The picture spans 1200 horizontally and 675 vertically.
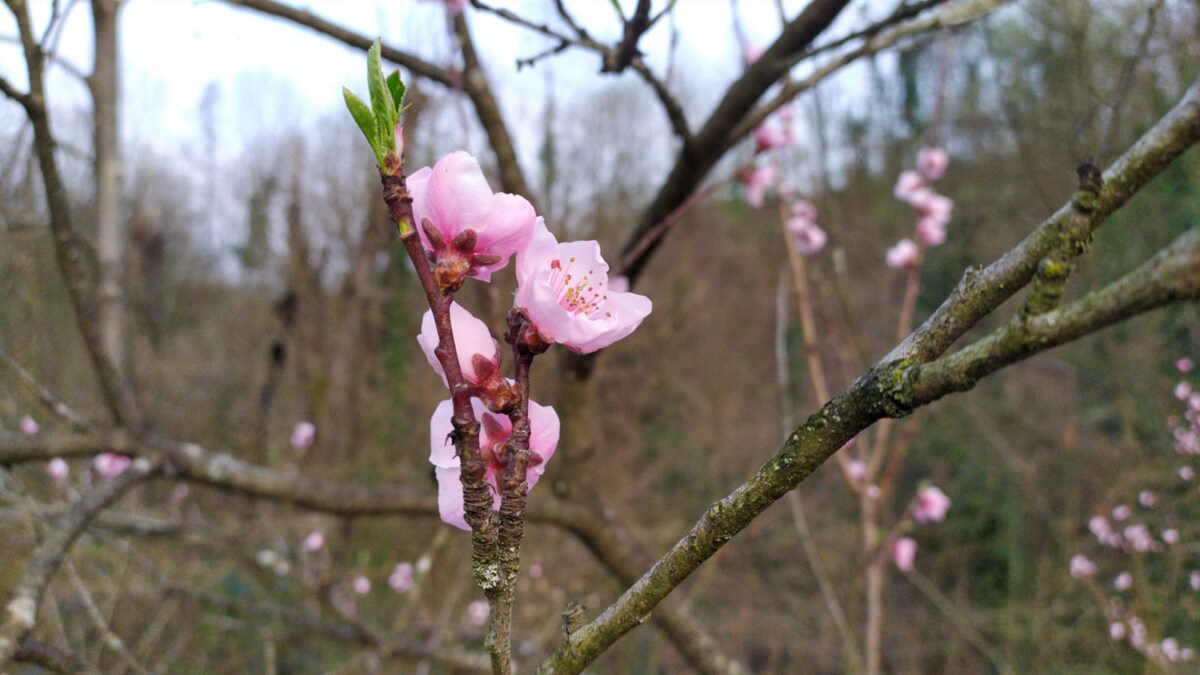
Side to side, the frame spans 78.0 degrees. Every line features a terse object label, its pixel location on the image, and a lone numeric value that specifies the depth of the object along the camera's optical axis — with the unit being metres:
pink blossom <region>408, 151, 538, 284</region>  0.58
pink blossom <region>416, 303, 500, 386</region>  0.57
